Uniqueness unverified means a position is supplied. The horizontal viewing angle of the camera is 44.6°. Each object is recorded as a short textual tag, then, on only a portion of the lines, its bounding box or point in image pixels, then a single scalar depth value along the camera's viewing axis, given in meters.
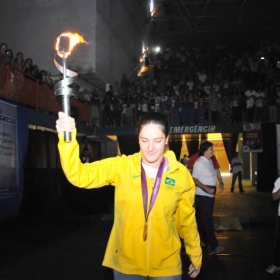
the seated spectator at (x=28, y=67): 10.92
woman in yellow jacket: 2.27
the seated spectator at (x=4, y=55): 9.65
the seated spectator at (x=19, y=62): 10.66
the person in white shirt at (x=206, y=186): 5.86
